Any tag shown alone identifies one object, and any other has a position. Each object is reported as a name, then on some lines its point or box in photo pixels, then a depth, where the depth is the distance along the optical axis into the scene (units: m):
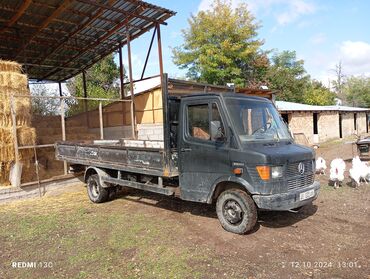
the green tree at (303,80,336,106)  37.41
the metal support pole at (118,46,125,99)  15.35
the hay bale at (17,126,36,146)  8.81
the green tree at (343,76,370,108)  53.74
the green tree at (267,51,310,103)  33.06
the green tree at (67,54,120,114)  29.10
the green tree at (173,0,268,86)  25.11
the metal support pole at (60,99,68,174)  9.74
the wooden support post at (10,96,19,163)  8.61
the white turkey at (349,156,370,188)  8.36
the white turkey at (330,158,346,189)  8.40
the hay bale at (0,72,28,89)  8.58
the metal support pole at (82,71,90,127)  16.55
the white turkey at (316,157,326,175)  10.33
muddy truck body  5.05
